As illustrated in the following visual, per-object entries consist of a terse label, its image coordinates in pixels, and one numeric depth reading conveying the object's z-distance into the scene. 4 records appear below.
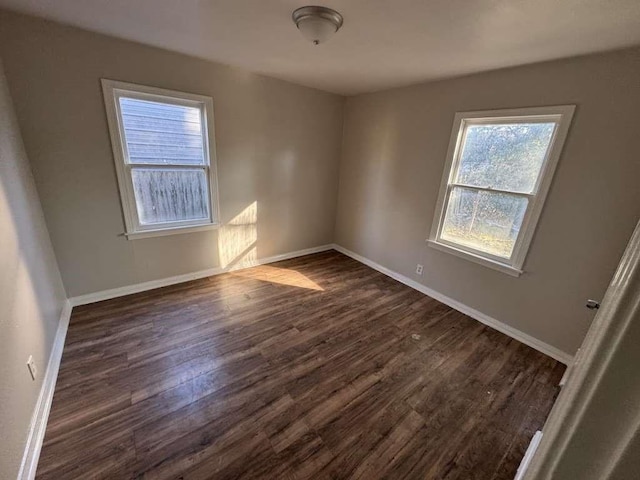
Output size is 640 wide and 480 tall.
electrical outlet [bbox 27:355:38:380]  1.49
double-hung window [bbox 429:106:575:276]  2.21
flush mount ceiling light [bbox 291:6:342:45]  1.57
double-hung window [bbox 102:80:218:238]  2.46
